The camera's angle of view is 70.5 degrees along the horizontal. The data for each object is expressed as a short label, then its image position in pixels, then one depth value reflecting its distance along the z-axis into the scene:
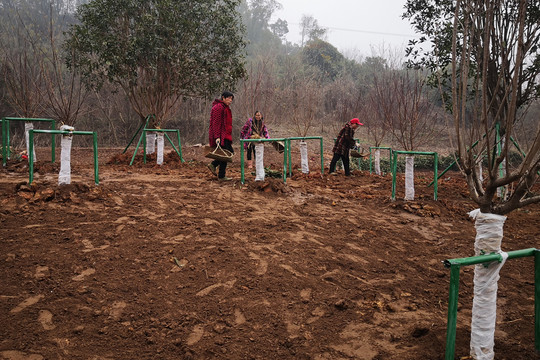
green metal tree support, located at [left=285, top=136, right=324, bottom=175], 7.86
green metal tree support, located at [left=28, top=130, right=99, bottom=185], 4.88
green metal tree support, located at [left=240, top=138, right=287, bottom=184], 6.16
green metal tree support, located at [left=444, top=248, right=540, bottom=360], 1.90
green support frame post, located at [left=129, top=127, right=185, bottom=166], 8.82
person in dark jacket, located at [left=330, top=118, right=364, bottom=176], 8.27
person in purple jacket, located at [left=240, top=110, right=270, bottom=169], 8.43
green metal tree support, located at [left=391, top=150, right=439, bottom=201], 5.86
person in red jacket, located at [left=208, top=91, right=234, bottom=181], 6.57
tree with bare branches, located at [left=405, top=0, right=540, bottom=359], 1.96
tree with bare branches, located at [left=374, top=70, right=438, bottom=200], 6.07
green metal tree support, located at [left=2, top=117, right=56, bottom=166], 6.94
